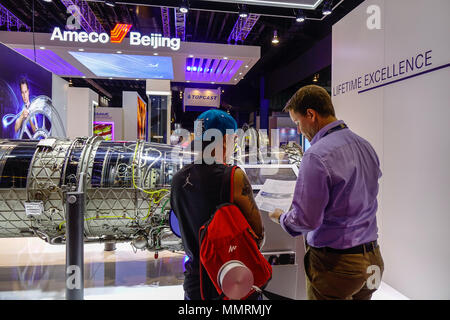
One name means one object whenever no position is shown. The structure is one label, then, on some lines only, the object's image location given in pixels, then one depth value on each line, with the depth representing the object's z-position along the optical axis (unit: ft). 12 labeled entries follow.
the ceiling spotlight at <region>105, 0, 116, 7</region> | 13.81
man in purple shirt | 4.56
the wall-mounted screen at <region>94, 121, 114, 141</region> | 32.24
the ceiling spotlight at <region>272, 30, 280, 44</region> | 23.17
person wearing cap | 4.24
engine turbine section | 9.73
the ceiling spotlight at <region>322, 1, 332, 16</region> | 13.48
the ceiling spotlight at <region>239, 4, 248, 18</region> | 13.99
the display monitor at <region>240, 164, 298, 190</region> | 8.28
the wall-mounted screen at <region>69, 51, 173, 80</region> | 21.48
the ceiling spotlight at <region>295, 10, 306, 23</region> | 14.72
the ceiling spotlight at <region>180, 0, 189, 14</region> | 13.51
